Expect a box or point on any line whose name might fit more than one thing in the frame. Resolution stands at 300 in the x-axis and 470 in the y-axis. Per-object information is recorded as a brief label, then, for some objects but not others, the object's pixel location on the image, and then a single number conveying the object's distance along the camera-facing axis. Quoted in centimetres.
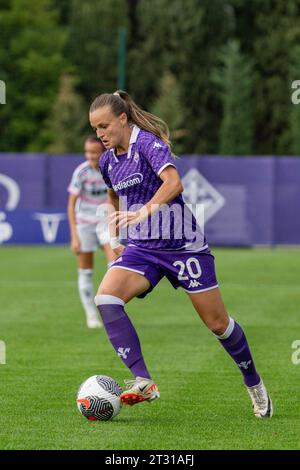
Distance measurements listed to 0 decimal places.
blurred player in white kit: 1385
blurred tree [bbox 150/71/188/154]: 5606
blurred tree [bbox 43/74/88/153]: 5712
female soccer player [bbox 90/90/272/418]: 783
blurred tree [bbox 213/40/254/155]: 5453
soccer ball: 784
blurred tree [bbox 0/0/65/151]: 6325
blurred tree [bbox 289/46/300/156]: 5194
